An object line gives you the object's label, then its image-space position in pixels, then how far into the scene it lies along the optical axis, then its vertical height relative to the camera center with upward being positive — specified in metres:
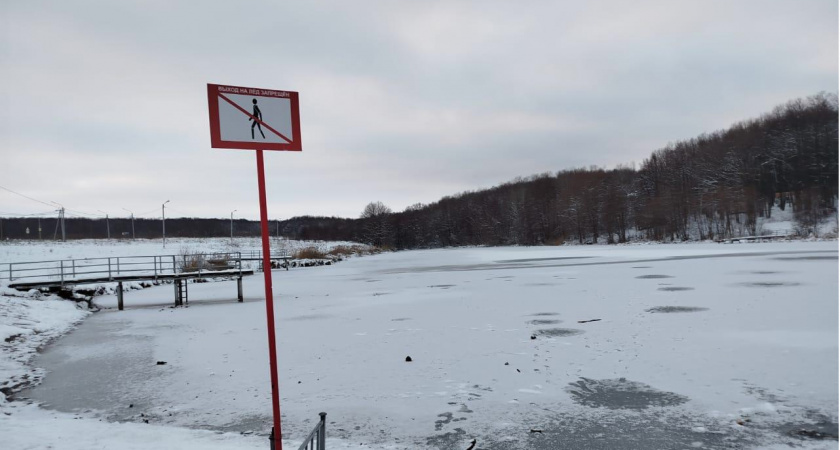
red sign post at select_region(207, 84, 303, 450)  3.65 +1.01
